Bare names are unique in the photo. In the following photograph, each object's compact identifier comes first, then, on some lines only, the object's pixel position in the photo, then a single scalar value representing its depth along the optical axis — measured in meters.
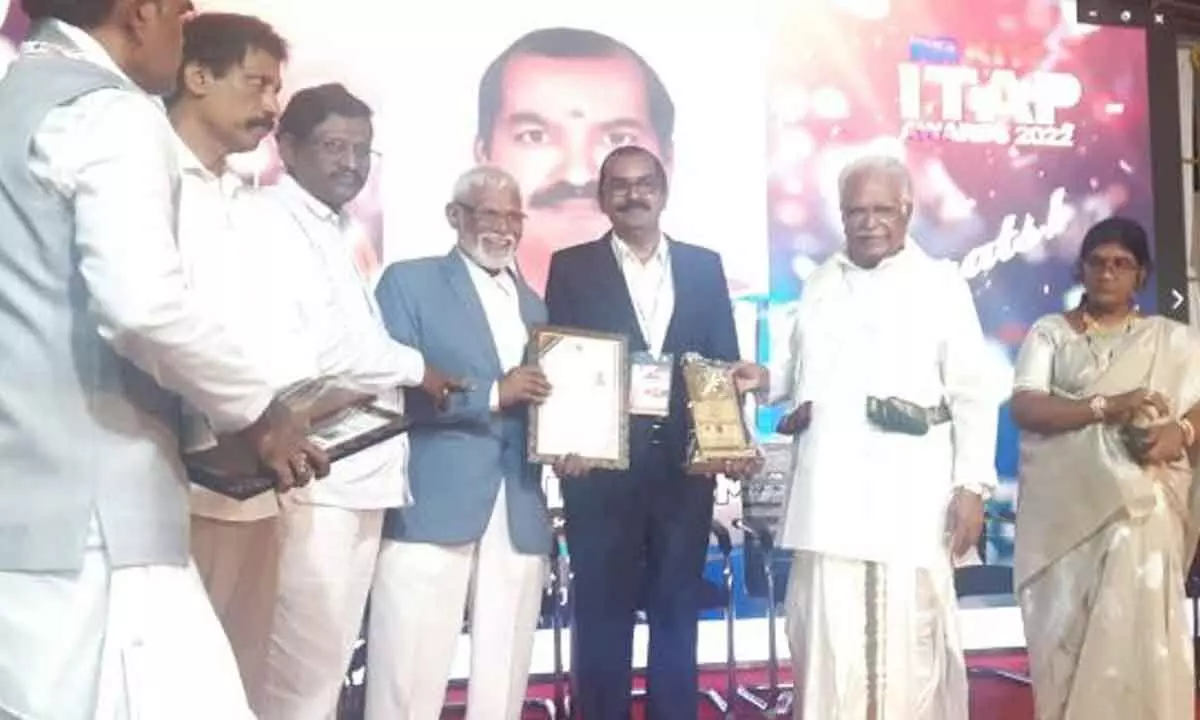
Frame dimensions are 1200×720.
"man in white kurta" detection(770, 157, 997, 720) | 3.52
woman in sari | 3.84
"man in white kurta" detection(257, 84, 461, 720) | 3.05
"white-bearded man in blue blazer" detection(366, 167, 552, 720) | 3.44
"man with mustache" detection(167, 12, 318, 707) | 2.36
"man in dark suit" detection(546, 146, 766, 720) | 3.64
